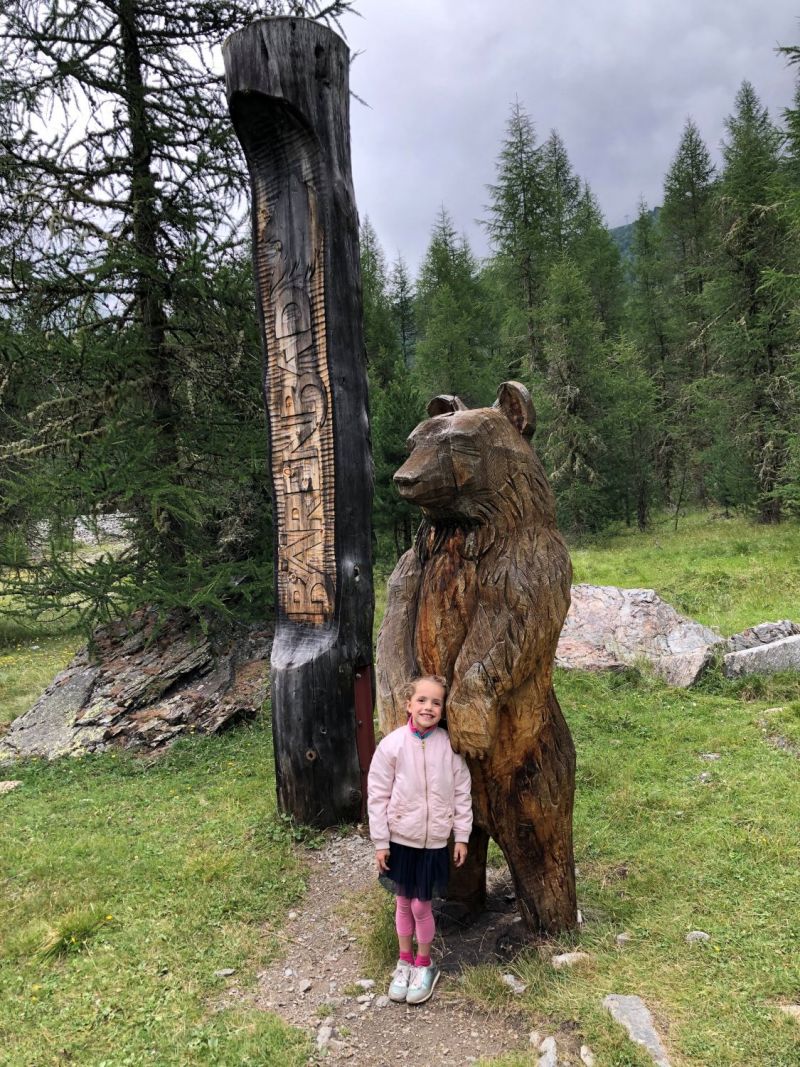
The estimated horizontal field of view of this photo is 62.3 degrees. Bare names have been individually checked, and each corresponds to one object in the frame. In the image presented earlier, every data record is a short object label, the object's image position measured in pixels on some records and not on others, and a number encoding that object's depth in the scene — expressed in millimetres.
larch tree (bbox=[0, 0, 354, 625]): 6754
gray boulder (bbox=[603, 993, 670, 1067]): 2299
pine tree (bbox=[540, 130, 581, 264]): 20875
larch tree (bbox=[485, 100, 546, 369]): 20281
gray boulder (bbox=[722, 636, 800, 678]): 6586
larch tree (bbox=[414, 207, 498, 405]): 21047
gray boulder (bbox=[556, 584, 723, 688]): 7078
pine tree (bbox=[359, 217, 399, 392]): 22250
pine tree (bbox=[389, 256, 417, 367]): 30484
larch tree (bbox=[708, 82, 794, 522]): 15703
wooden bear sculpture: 2703
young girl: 2674
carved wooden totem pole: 4527
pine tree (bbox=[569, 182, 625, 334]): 24078
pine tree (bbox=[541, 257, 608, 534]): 17656
